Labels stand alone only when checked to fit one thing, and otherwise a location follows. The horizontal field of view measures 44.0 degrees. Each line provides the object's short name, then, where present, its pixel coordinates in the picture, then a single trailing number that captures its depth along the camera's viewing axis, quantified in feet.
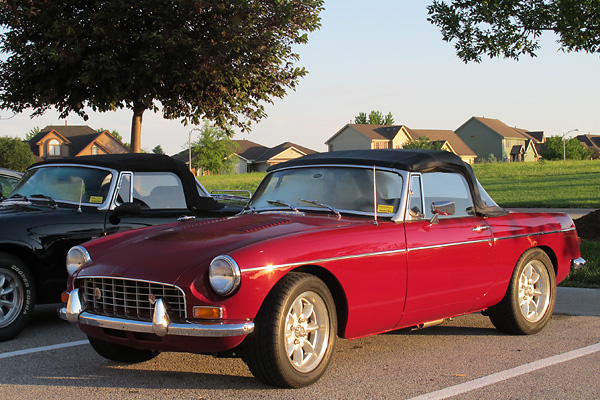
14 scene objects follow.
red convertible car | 15.26
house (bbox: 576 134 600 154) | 540.93
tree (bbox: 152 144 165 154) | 626.15
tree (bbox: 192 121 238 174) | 309.83
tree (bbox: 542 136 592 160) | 416.67
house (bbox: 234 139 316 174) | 356.59
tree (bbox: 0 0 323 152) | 45.19
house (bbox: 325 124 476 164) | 360.69
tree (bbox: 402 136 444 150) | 340.59
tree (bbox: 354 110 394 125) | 470.39
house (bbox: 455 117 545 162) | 412.77
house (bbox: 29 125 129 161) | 255.09
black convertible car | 22.02
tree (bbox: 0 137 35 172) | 227.81
